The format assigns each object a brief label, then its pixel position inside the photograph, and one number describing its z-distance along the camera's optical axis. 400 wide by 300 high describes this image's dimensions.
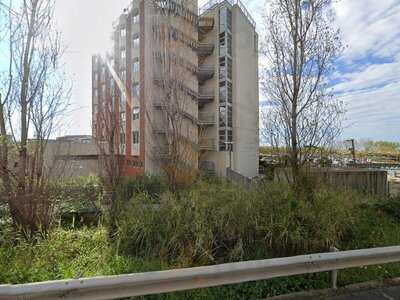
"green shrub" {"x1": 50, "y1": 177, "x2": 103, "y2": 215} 4.98
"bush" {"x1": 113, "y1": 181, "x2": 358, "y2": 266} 3.65
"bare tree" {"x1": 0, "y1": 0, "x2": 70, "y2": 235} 4.24
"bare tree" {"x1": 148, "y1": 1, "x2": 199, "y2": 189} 7.01
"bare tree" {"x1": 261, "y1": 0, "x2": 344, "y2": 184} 5.54
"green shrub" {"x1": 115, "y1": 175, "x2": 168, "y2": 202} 5.99
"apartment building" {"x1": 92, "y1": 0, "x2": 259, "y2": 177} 23.70
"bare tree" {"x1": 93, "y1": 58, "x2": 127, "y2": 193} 6.43
